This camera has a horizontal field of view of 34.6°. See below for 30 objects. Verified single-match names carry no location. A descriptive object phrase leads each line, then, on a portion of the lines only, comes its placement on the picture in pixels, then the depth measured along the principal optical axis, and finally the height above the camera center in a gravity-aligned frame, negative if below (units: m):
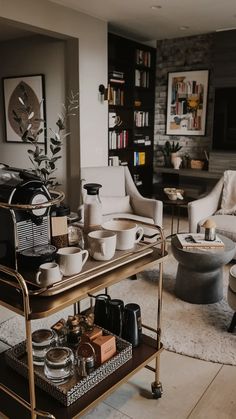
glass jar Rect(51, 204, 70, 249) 1.50 -0.38
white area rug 2.29 -1.29
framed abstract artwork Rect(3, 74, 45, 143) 5.02 +0.40
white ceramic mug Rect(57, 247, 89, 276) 1.29 -0.45
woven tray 1.45 -0.98
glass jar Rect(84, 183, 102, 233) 1.65 -0.35
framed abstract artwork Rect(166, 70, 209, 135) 5.55 +0.41
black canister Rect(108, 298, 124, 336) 1.83 -0.88
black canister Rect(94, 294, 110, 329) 1.87 -0.89
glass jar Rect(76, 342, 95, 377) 1.57 -0.94
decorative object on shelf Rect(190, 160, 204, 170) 5.61 -0.49
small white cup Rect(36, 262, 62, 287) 1.22 -0.47
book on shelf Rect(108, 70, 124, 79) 5.12 +0.74
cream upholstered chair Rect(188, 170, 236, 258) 3.58 -0.81
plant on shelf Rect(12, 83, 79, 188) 2.50 +0.02
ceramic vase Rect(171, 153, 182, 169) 5.68 -0.45
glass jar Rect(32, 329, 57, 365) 1.64 -0.93
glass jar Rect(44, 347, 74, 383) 1.52 -0.94
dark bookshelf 5.31 +0.35
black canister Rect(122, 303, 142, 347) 1.81 -0.91
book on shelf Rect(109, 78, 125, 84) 5.12 +0.66
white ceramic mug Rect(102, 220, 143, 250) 1.55 -0.42
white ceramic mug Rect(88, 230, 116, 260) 1.42 -0.44
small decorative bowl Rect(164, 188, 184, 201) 4.27 -0.71
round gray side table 2.76 -1.06
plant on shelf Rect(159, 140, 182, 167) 5.84 -0.29
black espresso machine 1.31 -0.33
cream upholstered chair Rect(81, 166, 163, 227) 3.79 -0.71
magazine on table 2.86 -0.84
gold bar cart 1.19 -0.90
